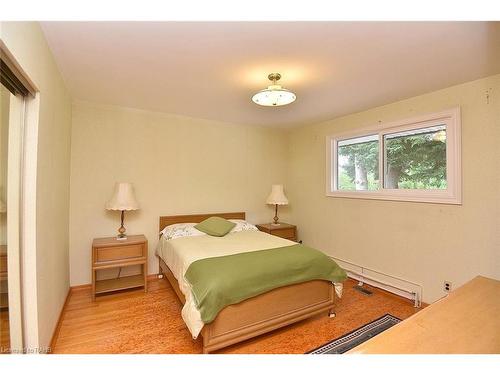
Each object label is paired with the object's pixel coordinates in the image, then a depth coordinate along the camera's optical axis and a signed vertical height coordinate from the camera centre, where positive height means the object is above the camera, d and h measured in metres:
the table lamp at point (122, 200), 2.83 -0.14
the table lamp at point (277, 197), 3.89 -0.14
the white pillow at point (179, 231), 3.02 -0.55
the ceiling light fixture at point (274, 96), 1.94 +0.75
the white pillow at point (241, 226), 3.38 -0.54
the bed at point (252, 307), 1.80 -0.99
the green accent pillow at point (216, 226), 3.10 -0.50
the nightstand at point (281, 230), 3.79 -0.65
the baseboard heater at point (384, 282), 2.59 -1.11
